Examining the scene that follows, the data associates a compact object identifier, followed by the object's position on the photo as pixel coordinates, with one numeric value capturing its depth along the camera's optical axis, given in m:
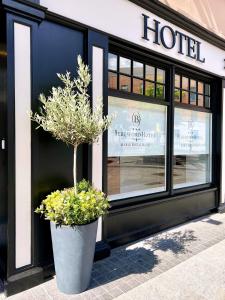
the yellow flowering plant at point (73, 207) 2.77
